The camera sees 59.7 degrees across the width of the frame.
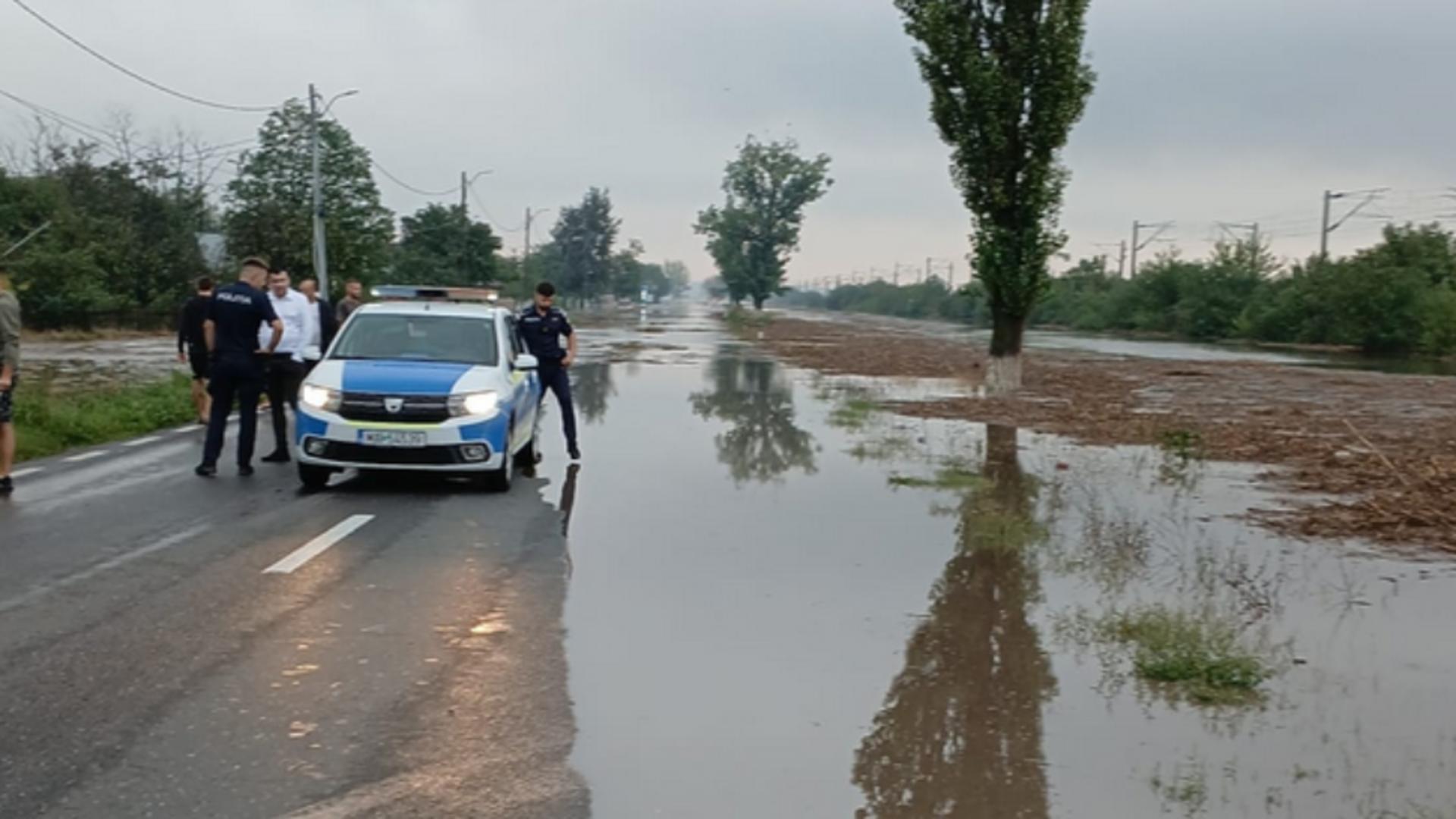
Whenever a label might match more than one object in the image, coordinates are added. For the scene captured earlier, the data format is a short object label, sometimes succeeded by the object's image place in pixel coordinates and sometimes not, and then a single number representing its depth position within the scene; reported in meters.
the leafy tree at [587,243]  111.69
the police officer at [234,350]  11.39
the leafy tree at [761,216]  91.50
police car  10.55
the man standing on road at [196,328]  14.71
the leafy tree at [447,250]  62.53
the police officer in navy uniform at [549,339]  13.41
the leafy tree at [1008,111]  21.48
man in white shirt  12.86
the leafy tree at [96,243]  46.84
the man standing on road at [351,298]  18.02
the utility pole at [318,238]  37.16
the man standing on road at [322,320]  15.16
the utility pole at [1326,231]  64.64
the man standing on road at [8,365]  10.16
